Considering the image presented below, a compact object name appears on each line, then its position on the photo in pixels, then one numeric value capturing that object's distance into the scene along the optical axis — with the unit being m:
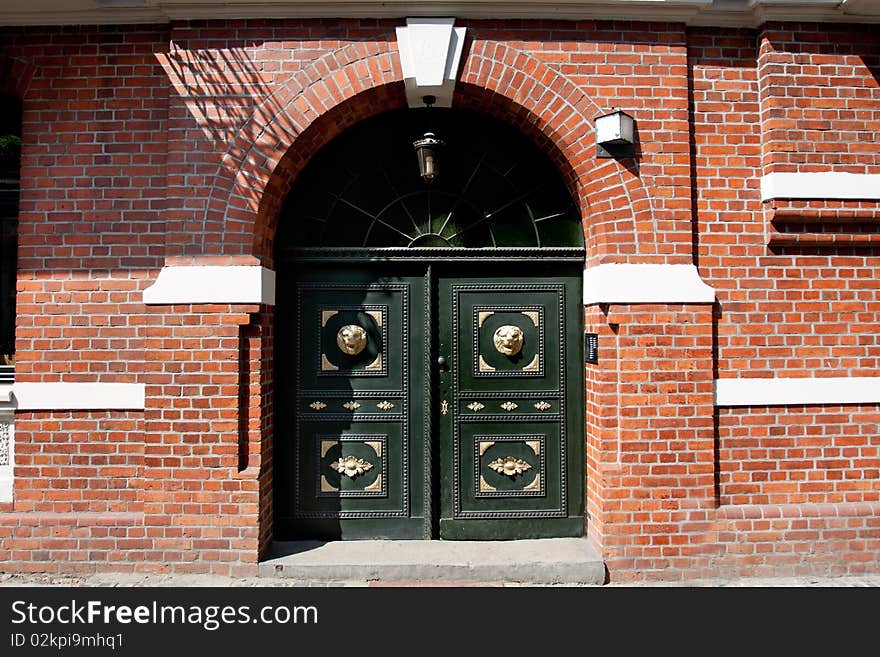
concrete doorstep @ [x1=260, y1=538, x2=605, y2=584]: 4.21
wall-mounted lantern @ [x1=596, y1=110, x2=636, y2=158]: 4.21
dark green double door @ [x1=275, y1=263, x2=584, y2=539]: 4.66
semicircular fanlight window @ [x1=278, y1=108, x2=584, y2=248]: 4.71
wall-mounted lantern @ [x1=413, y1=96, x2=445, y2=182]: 4.41
